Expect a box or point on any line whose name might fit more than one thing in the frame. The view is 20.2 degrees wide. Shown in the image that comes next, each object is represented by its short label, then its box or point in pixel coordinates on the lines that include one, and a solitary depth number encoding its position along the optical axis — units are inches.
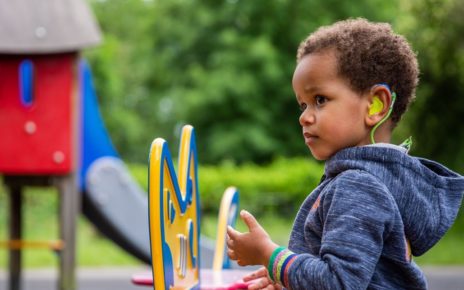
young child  113.9
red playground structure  426.4
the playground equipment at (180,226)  127.3
